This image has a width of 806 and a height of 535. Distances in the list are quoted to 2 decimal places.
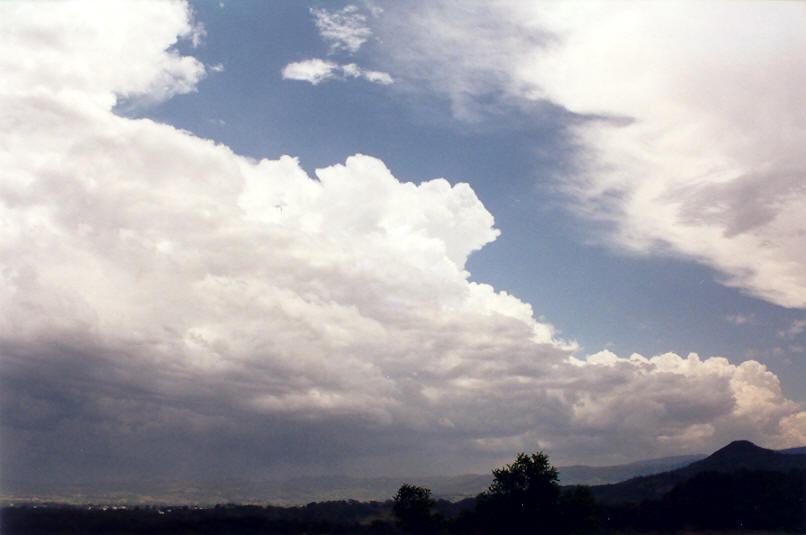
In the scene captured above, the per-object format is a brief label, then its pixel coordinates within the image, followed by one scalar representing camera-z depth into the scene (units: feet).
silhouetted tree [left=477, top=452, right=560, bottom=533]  463.42
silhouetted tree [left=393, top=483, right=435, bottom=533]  504.51
